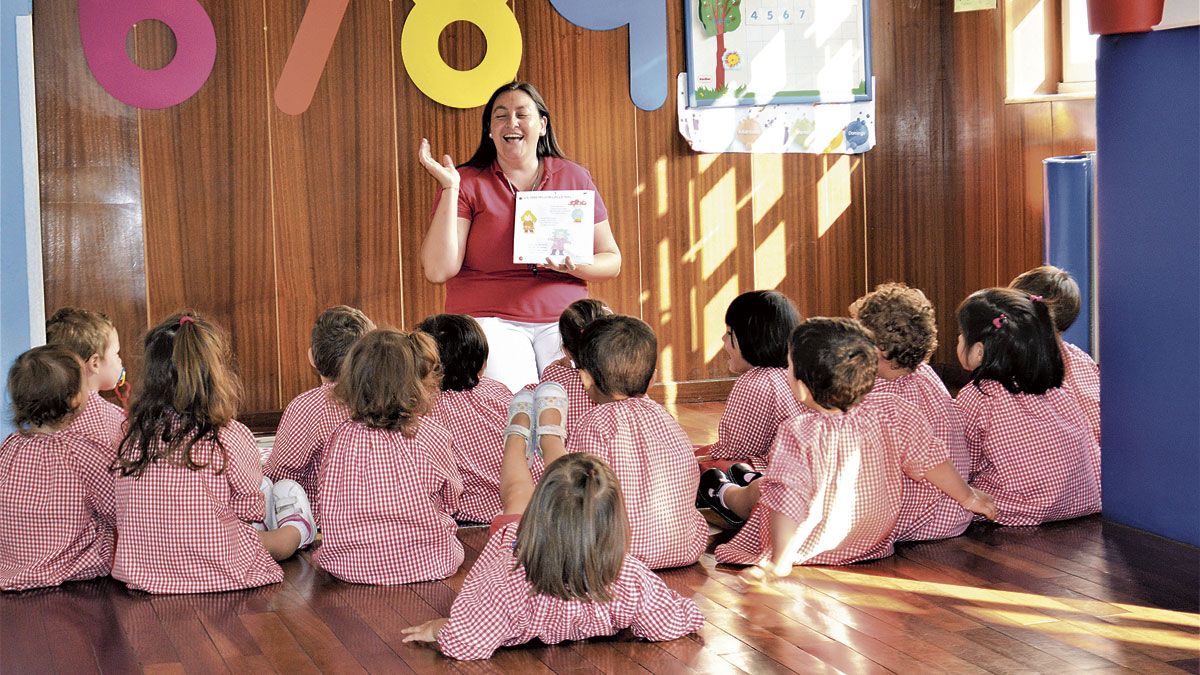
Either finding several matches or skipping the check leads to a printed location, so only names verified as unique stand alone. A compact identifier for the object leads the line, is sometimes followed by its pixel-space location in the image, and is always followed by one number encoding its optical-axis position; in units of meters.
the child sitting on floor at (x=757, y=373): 3.87
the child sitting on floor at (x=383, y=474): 3.26
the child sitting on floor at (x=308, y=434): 3.68
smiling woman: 4.58
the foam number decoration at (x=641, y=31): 6.02
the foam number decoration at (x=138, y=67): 5.32
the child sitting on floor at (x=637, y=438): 3.22
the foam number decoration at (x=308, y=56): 5.61
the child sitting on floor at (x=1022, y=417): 3.67
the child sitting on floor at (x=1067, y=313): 4.11
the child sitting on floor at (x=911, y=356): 3.70
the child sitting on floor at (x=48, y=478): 3.18
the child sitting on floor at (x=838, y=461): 3.19
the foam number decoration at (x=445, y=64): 5.76
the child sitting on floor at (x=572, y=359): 3.73
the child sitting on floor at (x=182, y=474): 3.18
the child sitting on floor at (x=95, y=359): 3.59
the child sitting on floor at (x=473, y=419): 3.88
